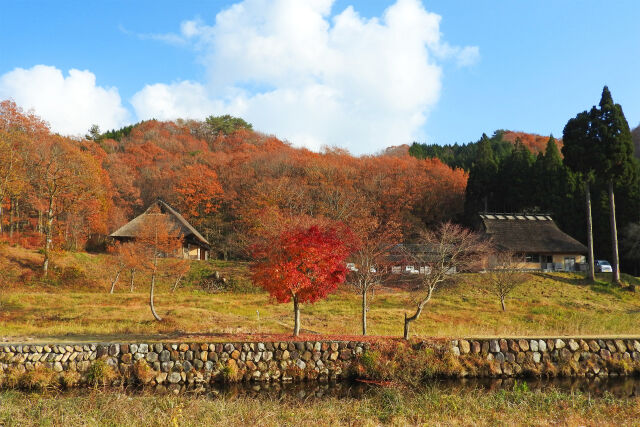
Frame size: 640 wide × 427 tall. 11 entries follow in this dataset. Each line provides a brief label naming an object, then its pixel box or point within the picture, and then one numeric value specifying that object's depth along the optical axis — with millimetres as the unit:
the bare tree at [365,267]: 19328
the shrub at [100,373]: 12898
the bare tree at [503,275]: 25984
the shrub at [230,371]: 13516
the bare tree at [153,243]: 21898
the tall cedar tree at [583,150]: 32594
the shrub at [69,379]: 12727
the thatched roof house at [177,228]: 37688
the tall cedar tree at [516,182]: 47188
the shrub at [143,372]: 13109
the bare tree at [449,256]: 28406
